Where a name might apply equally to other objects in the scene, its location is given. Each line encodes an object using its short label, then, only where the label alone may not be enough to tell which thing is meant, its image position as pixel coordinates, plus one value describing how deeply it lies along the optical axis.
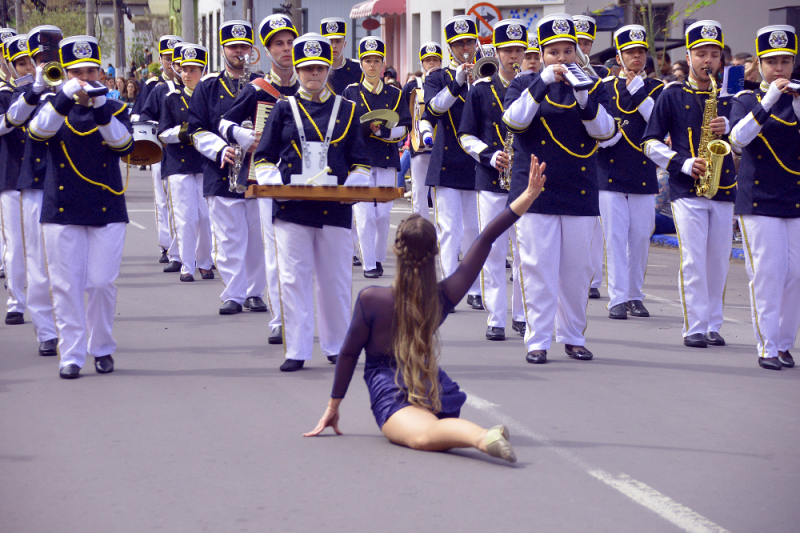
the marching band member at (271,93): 16.72
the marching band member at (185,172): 23.37
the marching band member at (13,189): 18.14
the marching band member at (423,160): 23.86
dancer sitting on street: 10.98
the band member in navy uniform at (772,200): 15.55
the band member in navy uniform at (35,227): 16.30
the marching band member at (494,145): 17.78
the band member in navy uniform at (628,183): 20.00
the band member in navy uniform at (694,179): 16.92
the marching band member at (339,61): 24.13
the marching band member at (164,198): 25.80
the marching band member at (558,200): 15.70
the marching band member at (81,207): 14.73
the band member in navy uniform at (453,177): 20.53
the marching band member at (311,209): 14.82
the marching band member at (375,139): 24.19
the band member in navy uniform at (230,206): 19.23
